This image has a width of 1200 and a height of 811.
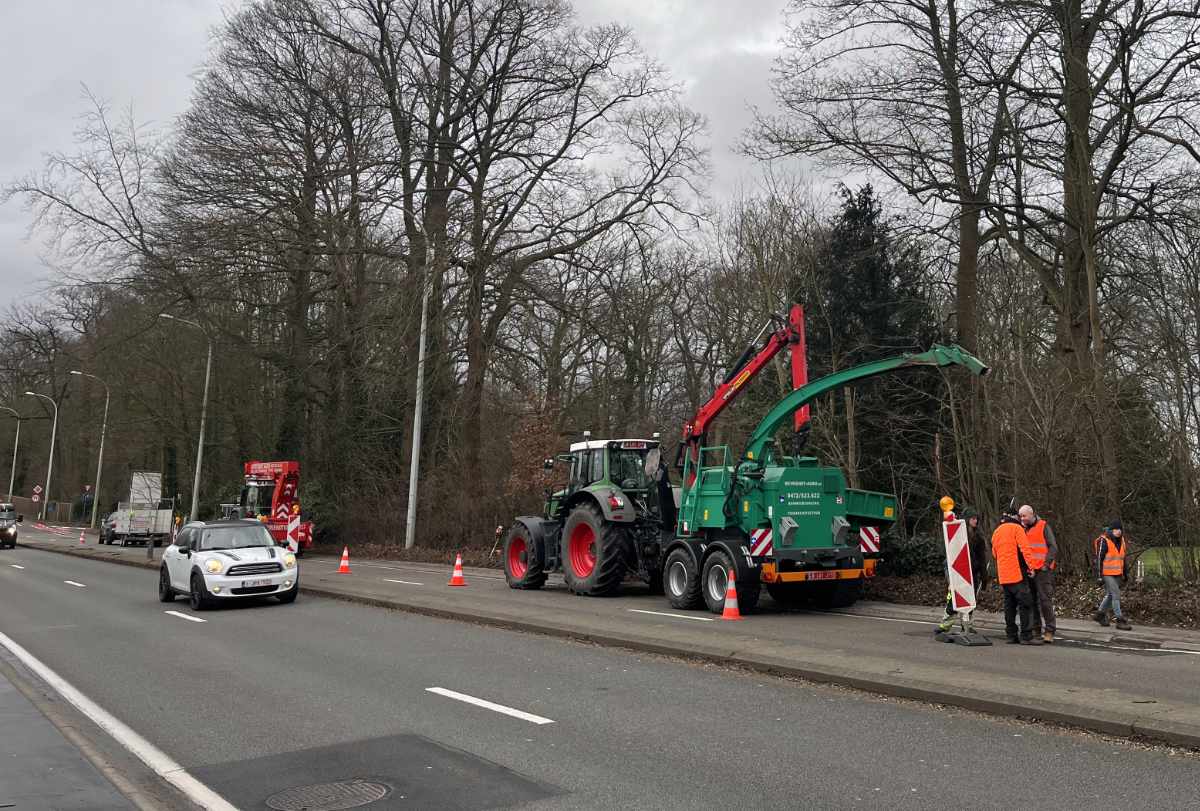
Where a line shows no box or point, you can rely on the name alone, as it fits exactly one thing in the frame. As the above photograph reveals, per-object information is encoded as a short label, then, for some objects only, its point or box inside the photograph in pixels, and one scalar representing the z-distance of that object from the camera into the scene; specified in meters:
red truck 35.06
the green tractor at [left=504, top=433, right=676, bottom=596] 17.48
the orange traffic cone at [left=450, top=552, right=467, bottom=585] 20.42
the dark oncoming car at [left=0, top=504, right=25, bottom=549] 43.34
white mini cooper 16.84
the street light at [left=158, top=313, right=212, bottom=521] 39.48
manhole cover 5.81
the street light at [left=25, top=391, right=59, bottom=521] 66.94
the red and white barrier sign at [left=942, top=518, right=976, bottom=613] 11.63
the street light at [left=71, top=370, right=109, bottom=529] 52.77
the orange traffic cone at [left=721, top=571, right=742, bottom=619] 14.08
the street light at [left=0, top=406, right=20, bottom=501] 76.90
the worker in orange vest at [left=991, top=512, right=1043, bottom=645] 11.59
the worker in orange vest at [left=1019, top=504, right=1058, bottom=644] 11.80
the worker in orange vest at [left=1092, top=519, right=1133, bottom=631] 12.92
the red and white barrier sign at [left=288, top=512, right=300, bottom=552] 32.96
